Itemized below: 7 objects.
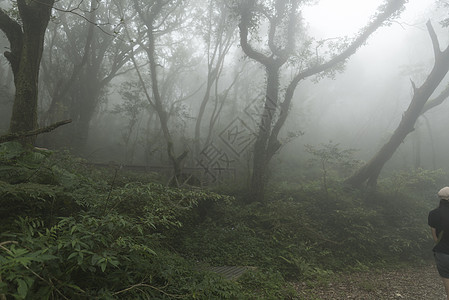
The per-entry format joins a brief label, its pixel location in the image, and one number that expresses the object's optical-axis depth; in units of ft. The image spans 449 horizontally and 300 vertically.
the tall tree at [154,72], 32.86
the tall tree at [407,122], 32.78
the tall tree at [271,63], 30.73
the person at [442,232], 13.33
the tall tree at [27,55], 16.99
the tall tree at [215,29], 52.75
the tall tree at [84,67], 59.00
